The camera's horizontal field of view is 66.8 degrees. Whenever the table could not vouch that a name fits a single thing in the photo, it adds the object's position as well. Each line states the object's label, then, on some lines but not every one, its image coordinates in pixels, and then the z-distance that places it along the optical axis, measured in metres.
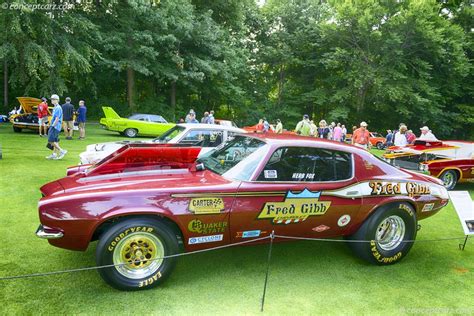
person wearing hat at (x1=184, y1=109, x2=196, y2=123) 16.67
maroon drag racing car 3.35
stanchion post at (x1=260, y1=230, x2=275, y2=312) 3.41
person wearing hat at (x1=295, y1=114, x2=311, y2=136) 13.52
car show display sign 5.06
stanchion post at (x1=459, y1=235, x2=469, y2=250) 5.23
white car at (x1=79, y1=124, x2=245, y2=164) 7.84
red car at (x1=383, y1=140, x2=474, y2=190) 8.98
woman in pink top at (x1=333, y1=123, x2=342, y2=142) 17.52
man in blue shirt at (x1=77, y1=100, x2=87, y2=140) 15.12
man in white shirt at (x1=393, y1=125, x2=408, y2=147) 11.52
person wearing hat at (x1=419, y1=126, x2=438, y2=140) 11.31
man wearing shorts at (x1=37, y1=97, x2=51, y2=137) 13.73
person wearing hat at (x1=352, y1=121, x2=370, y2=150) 11.73
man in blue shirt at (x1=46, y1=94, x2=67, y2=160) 9.34
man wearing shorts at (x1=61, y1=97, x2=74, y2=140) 13.69
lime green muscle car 18.14
